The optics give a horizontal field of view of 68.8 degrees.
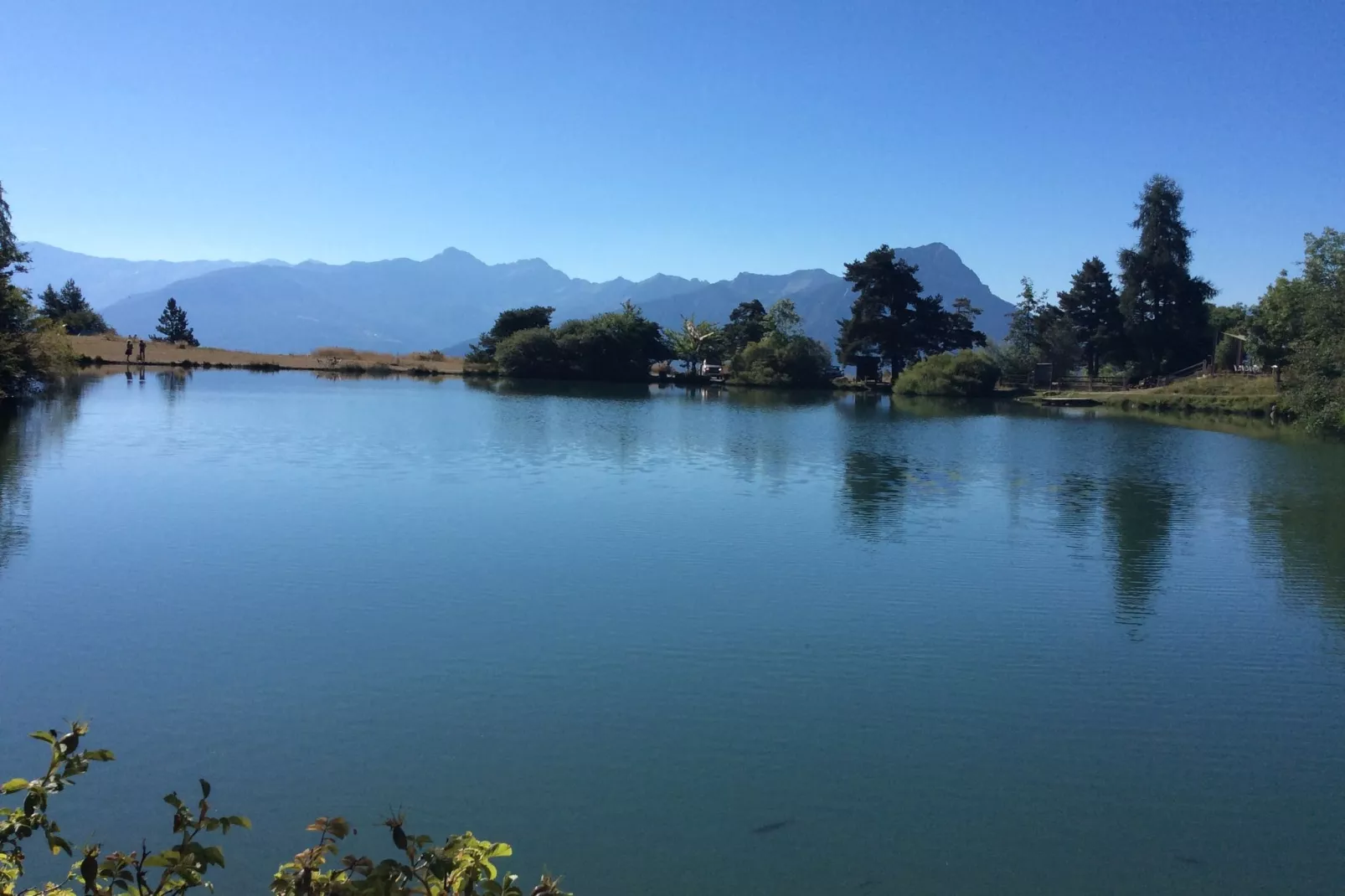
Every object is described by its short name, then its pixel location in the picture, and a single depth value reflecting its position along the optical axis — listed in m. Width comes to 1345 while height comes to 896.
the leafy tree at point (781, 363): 73.62
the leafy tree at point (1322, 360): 30.59
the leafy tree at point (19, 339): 32.16
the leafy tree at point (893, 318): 70.62
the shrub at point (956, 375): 66.25
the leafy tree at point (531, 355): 73.56
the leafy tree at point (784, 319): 80.06
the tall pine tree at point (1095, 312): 71.38
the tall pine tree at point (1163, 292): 67.62
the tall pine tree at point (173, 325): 89.38
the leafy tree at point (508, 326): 79.12
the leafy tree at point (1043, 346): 73.50
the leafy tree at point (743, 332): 80.88
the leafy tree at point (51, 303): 81.44
